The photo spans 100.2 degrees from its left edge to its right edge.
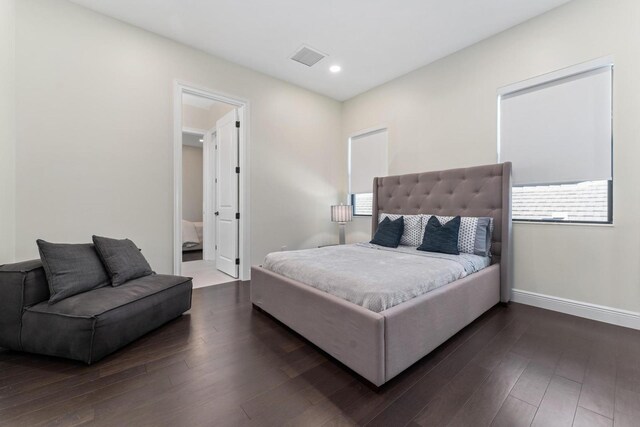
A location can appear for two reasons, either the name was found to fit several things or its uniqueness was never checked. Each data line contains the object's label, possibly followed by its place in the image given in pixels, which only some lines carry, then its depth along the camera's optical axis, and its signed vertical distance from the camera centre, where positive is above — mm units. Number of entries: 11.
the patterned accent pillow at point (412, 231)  3227 -257
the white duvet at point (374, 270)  1684 -467
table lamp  4410 -84
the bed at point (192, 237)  6184 -627
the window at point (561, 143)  2385 +653
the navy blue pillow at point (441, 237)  2746 -290
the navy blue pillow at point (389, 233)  3242 -287
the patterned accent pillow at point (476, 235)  2762 -267
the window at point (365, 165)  4270 +761
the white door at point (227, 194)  3914 +239
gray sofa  1697 -720
